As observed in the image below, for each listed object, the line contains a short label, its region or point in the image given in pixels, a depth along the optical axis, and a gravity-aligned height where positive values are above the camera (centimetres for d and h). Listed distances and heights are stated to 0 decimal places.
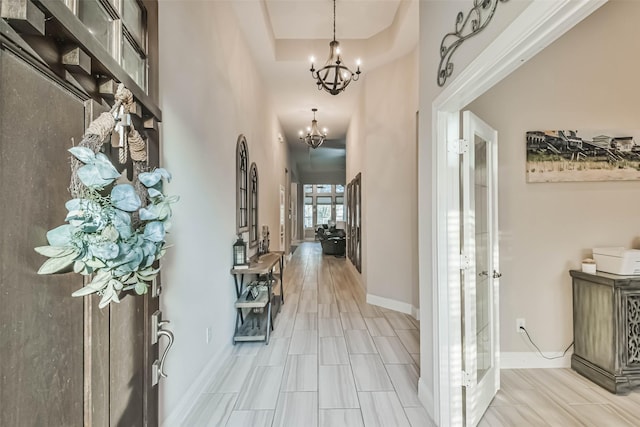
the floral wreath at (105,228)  78 -3
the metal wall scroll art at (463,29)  146 +102
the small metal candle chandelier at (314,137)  670 +176
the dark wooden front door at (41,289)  73 -20
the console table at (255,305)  343 -103
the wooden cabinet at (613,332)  255 -102
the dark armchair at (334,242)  1086 -97
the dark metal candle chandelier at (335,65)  375 +190
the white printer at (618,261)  259 -41
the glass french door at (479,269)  204 -40
